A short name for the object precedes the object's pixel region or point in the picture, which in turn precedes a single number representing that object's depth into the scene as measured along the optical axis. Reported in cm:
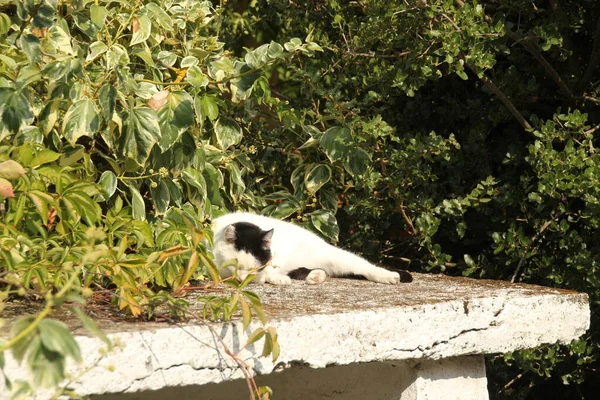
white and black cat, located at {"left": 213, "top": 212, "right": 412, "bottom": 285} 907
